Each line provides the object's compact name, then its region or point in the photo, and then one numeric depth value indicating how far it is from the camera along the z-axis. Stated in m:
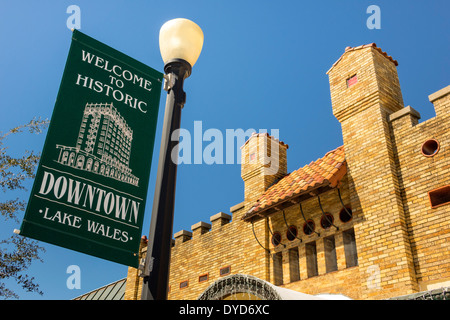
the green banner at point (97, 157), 3.54
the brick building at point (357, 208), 8.53
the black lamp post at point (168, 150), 3.31
